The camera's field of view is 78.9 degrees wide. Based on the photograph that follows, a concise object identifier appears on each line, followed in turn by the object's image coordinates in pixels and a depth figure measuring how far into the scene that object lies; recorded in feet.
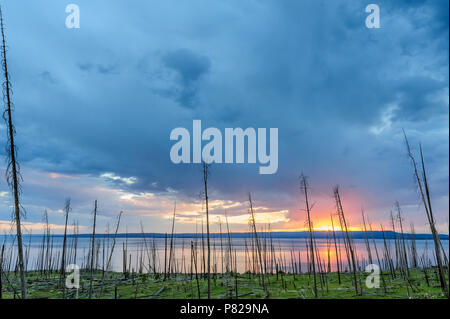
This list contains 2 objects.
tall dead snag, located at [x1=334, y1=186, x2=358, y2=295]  74.17
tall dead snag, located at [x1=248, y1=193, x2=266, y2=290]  79.77
